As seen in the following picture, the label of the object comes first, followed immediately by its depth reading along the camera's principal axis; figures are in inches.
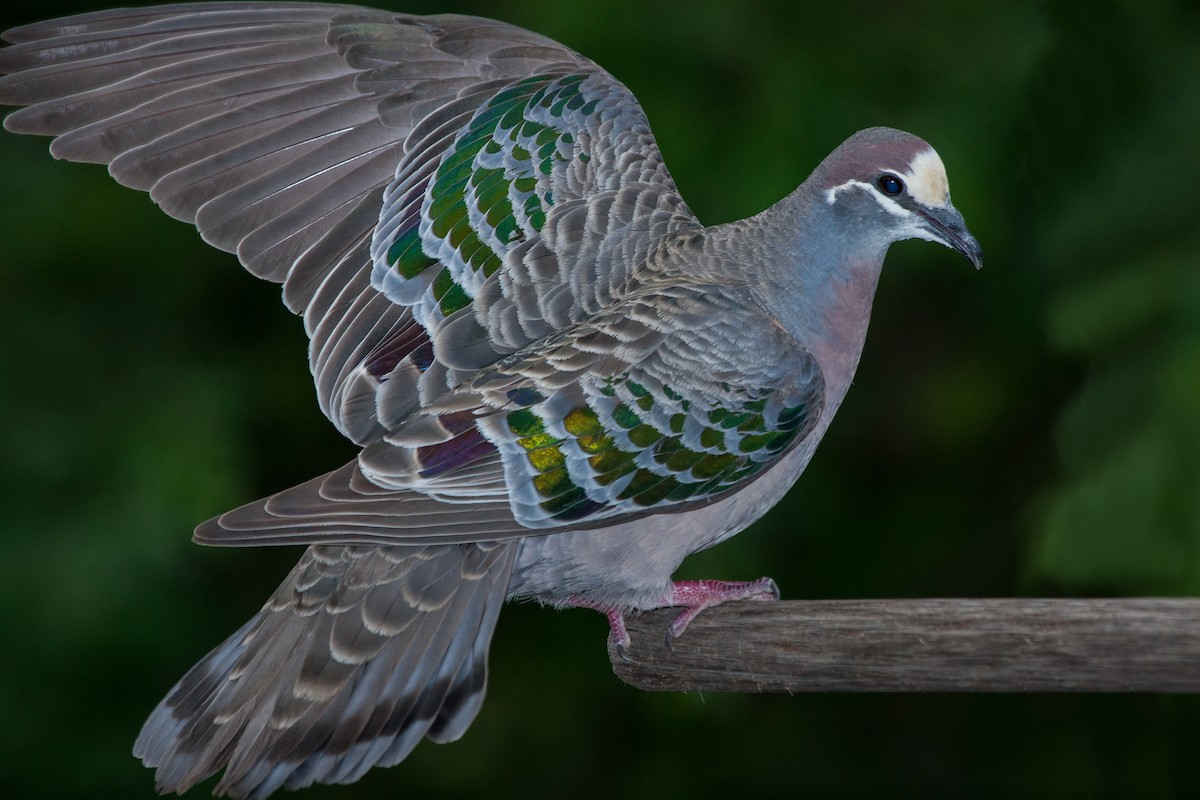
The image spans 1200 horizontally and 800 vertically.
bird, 191.2
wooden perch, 171.2
